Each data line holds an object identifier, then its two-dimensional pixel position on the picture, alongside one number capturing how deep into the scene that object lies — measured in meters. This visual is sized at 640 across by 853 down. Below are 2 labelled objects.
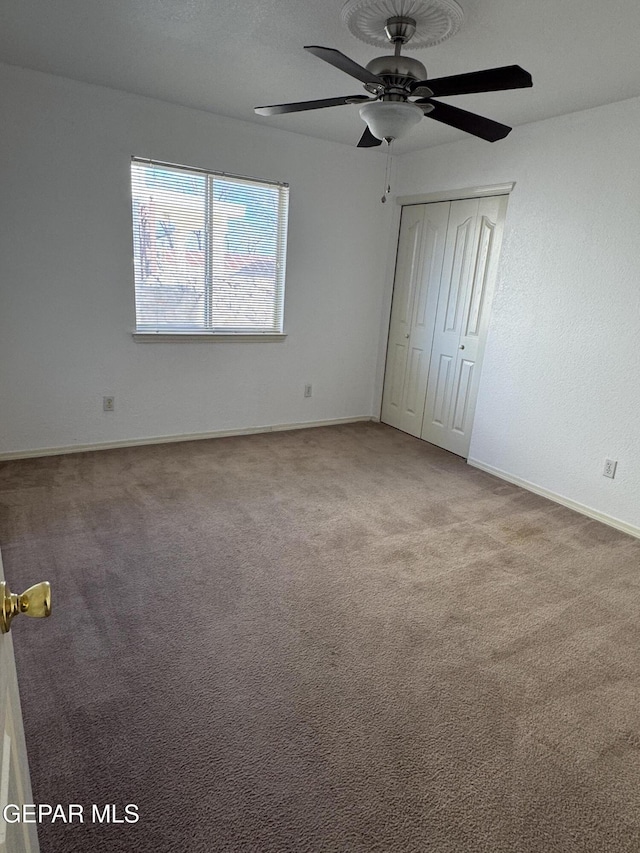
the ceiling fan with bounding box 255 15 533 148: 1.81
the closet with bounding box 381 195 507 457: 4.10
